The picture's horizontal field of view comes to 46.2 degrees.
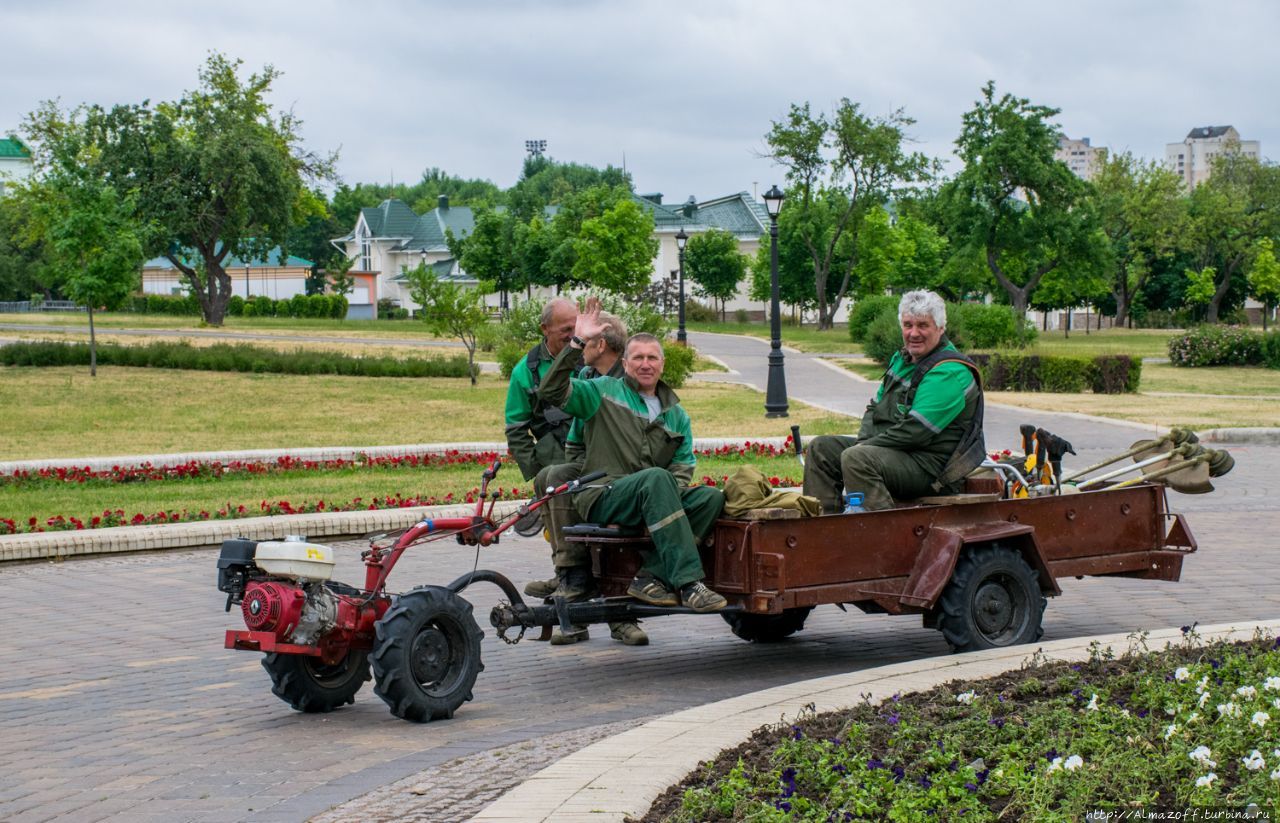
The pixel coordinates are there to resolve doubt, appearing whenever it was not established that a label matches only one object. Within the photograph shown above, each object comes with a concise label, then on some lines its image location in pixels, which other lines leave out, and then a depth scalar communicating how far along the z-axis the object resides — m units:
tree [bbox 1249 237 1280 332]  84.44
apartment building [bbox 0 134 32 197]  156.12
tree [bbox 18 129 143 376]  33.81
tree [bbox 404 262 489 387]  34.16
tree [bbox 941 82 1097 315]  63.22
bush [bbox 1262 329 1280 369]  40.97
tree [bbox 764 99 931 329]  64.69
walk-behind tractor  6.48
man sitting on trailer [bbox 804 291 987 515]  7.66
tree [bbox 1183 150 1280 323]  87.38
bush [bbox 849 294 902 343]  44.75
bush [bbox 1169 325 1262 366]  41.66
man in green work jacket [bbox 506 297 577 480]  8.73
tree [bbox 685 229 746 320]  87.75
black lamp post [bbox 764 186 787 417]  25.64
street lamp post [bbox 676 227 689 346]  45.44
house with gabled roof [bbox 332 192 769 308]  106.19
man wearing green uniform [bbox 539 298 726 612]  7.11
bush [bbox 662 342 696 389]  31.75
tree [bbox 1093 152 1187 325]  82.38
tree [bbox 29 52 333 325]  60.72
